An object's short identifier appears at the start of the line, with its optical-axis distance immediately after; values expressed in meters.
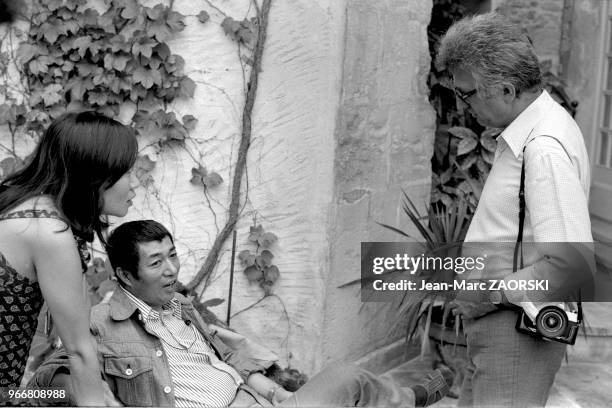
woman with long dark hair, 2.28
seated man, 2.84
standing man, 2.40
